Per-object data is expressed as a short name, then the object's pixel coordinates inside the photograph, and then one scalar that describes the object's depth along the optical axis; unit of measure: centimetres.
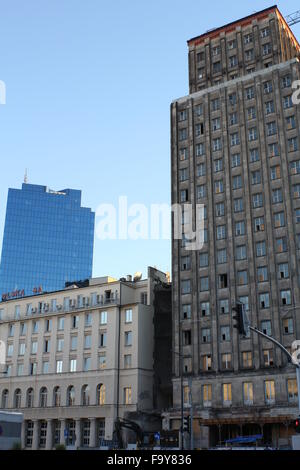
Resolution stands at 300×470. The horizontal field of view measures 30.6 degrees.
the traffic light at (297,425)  3089
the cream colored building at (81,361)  7931
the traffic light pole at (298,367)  3184
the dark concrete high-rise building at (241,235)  6900
